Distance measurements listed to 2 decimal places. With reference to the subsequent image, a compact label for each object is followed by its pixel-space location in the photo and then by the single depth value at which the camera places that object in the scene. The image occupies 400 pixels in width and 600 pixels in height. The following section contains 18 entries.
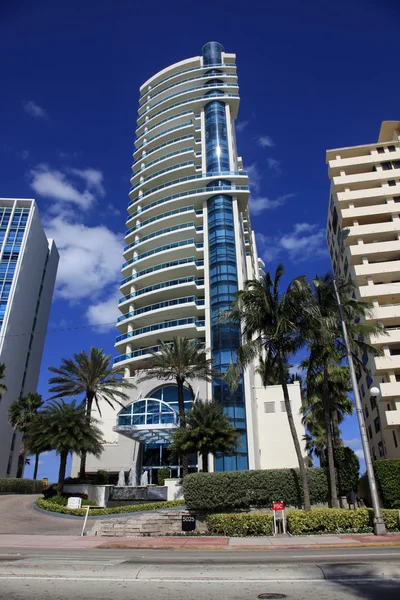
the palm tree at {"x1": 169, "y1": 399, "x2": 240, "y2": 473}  29.81
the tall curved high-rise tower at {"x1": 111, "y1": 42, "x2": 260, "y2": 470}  49.22
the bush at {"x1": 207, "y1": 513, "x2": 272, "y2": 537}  19.81
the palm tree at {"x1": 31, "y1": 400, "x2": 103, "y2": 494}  31.00
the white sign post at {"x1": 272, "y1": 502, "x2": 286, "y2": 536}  19.28
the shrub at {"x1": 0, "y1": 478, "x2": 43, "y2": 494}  43.70
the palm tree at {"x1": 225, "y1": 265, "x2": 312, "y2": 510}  23.89
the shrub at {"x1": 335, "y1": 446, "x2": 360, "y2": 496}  25.80
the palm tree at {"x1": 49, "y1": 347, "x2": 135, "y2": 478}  39.00
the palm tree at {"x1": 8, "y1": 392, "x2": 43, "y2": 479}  52.56
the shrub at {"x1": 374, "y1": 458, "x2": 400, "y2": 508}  24.41
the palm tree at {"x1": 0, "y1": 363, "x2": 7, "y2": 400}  45.38
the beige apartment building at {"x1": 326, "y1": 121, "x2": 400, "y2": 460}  39.88
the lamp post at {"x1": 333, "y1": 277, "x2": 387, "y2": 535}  17.83
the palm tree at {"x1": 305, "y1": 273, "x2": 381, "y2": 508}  23.70
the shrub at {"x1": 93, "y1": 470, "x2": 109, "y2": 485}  39.12
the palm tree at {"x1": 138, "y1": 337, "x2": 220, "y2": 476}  36.75
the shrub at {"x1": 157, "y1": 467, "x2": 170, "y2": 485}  40.59
